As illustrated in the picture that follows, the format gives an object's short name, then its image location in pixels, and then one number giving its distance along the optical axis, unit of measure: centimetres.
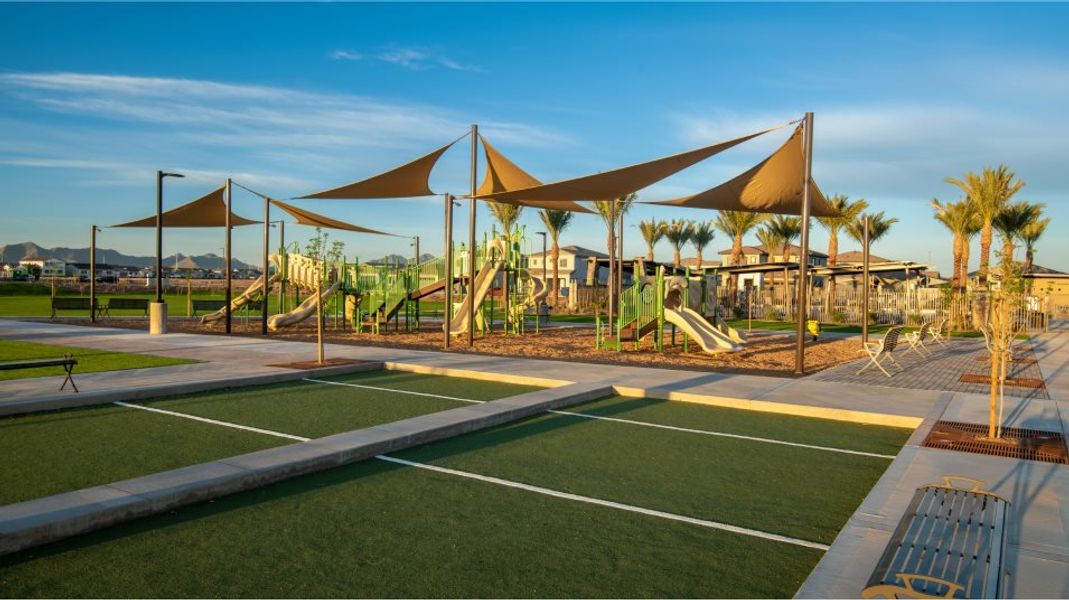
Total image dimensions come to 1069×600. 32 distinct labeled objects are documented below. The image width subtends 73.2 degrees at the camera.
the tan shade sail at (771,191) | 1499
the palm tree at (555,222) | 5891
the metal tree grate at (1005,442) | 738
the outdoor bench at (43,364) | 952
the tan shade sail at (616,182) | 1288
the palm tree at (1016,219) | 4388
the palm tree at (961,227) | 3684
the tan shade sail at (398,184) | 1652
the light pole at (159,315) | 2033
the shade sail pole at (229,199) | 2058
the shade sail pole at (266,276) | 2069
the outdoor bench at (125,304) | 2777
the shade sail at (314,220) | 2233
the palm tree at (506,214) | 5541
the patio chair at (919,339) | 1666
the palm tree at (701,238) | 7238
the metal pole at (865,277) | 1976
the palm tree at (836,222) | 4662
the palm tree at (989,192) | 3397
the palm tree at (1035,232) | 5859
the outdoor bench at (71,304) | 2702
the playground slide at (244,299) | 2533
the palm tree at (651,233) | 6988
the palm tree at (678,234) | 7166
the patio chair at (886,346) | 1353
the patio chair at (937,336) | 2113
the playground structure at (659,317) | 1689
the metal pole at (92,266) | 2605
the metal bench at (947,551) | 341
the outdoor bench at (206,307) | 3646
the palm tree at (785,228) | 5184
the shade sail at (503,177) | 1789
